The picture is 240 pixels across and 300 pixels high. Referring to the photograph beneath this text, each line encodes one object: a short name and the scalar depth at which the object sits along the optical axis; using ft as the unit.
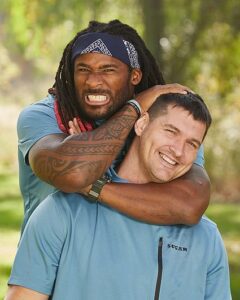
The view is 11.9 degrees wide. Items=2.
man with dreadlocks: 13.48
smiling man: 12.85
